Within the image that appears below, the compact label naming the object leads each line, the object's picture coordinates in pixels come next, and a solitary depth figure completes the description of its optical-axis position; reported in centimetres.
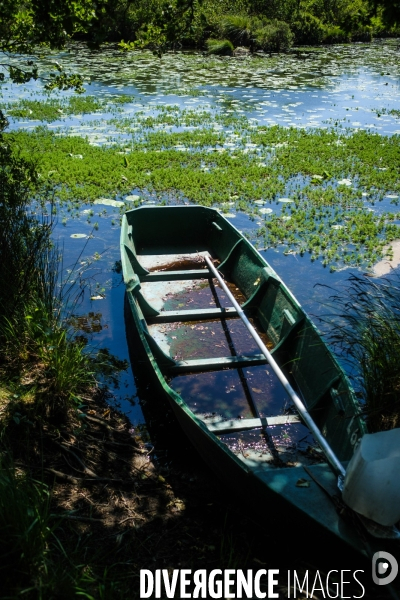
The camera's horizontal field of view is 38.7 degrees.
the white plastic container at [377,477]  269
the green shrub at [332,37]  3225
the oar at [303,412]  322
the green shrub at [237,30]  2922
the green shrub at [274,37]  2897
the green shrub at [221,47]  2730
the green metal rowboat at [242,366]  321
